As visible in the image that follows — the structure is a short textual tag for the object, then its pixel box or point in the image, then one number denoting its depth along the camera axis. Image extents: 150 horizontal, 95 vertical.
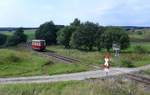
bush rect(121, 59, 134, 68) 15.06
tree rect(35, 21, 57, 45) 42.49
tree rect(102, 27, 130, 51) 28.89
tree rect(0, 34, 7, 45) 50.66
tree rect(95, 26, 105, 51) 30.18
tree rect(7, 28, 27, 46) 46.23
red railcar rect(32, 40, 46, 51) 26.45
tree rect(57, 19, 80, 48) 35.66
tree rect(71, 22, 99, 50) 31.12
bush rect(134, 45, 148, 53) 26.58
